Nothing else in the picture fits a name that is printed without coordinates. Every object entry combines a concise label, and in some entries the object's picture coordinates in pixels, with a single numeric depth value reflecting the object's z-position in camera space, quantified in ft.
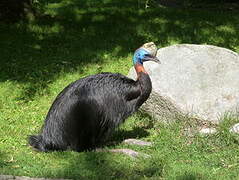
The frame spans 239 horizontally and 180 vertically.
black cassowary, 36.90
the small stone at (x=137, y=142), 39.19
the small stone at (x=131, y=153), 36.63
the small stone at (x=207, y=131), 39.44
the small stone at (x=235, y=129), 38.59
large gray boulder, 40.55
